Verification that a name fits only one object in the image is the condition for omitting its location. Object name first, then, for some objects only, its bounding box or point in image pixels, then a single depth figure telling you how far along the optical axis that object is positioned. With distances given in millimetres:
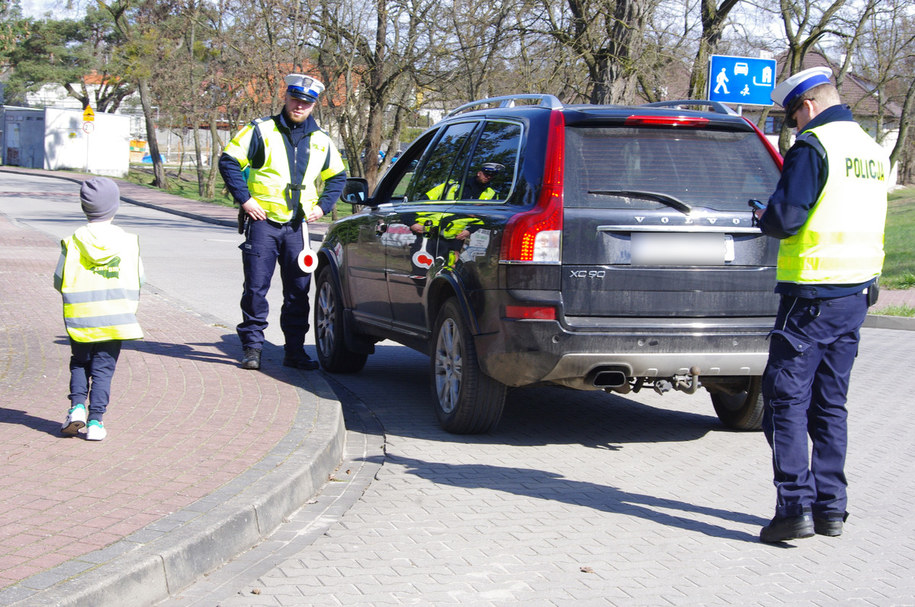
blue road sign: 14070
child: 5594
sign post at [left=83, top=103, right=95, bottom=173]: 46219
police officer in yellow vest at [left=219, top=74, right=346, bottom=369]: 7766
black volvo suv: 5711
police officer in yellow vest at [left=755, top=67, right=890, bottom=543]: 4551
